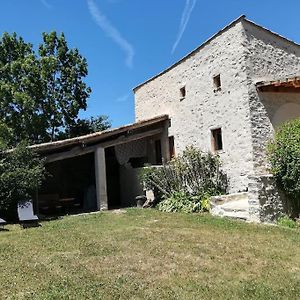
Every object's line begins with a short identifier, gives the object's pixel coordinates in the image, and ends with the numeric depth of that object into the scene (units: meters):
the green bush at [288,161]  11.36
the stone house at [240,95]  14.12
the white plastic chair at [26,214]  11.76
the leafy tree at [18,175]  12.77
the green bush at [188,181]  14.64
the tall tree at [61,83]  24.77
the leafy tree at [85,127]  25.77
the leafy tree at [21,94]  24.06
